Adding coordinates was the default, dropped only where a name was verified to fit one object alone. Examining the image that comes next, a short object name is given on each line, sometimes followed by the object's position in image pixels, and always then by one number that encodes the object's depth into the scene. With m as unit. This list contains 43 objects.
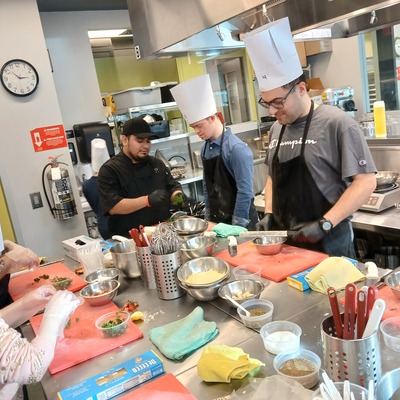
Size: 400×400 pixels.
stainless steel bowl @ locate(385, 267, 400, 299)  1.34
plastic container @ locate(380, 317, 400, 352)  1.07
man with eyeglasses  1.80
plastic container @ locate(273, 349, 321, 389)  0.97
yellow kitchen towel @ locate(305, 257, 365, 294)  1.44
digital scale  2.80
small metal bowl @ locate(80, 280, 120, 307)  1.60
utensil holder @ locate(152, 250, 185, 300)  1.60
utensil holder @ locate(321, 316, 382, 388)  0.86
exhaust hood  1.44
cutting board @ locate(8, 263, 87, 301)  1.91
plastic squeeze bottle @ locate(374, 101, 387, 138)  3.37
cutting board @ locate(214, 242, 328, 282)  1.66
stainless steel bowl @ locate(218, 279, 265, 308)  1.47
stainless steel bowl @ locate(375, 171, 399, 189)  2.95
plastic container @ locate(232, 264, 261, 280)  1.55
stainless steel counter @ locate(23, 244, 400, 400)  1.07
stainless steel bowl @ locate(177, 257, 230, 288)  1.62
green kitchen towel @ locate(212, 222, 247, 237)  2.22
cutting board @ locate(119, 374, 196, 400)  1.01
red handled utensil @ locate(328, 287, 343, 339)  0.90
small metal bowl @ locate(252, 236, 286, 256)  1.83
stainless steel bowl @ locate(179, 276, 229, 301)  1.48
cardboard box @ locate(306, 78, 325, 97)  5.30
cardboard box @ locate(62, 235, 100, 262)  2.16
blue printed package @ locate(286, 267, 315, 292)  1.50
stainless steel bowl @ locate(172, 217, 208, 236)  2.27
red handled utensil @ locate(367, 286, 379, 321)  0.86
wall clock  3.59
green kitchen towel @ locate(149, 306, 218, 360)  1.22
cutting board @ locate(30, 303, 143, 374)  1.27
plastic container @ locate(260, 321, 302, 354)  1.12
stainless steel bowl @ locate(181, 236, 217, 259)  1.88
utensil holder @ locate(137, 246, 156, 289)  1.72
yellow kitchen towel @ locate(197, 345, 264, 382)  1.04
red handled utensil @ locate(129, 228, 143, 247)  1.76
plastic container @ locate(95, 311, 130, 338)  1.37
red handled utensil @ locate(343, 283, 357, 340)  0.88
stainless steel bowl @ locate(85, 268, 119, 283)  1.82
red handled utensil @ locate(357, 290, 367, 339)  0.87
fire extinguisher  3.77
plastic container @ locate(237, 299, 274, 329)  1.30
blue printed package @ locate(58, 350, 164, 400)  1.05
